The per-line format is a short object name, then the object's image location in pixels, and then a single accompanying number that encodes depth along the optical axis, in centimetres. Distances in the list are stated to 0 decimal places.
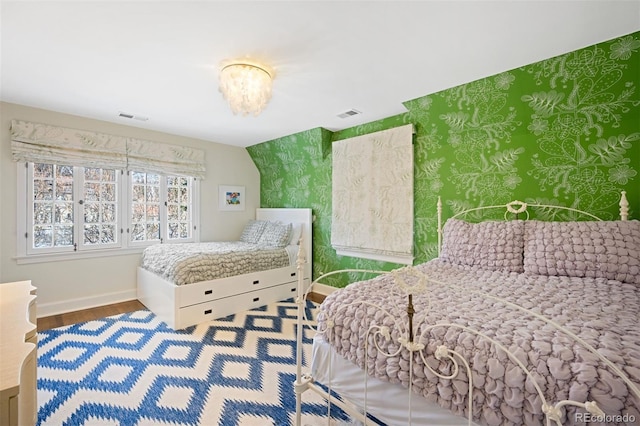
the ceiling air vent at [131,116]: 313
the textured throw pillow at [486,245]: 205
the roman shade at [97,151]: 293
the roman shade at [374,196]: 303
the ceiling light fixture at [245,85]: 201
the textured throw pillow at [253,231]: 429
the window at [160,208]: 371
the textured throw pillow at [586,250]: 167
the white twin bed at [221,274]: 279
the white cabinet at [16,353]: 79
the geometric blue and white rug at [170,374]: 163
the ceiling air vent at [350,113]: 307
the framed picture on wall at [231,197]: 451
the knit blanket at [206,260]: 283
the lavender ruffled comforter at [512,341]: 82
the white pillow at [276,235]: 391
